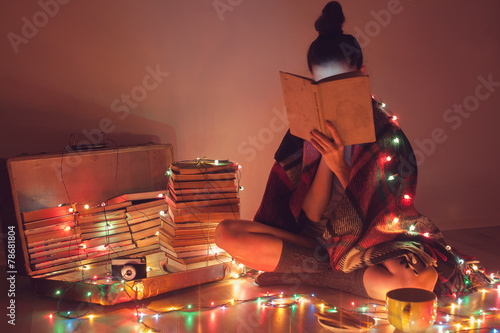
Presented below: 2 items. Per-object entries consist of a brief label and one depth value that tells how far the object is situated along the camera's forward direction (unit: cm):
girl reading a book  188
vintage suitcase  207
